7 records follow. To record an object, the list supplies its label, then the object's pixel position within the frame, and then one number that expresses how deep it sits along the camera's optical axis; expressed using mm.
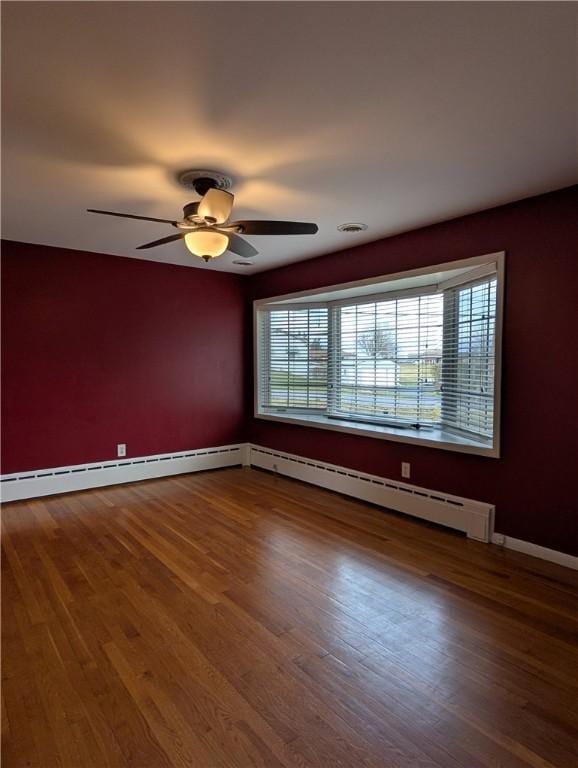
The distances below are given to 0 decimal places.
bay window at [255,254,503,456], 3303
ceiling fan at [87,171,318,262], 2459
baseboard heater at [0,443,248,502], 4074
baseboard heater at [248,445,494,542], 3209
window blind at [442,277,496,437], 3213
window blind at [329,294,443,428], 3857
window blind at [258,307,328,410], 4902
